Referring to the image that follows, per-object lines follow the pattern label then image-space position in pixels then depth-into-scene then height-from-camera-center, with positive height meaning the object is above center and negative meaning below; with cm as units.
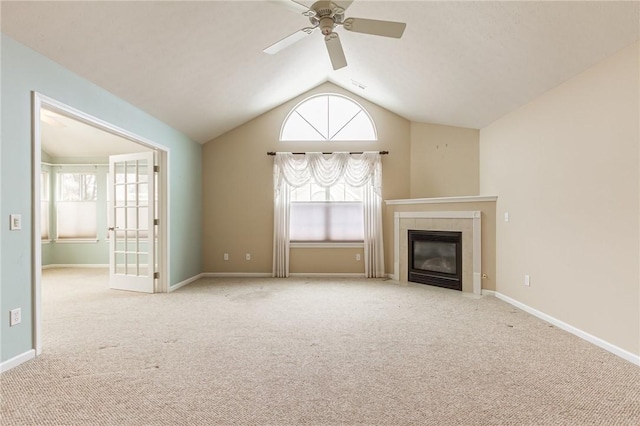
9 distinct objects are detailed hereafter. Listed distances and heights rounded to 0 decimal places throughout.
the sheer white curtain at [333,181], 575 +55
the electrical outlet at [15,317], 238 -77
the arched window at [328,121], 598 +170
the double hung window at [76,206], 722 +17
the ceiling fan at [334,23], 244 +154
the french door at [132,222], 475 -13
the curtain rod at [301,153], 575 +107
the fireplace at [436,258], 491 -75
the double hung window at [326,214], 591 -3
